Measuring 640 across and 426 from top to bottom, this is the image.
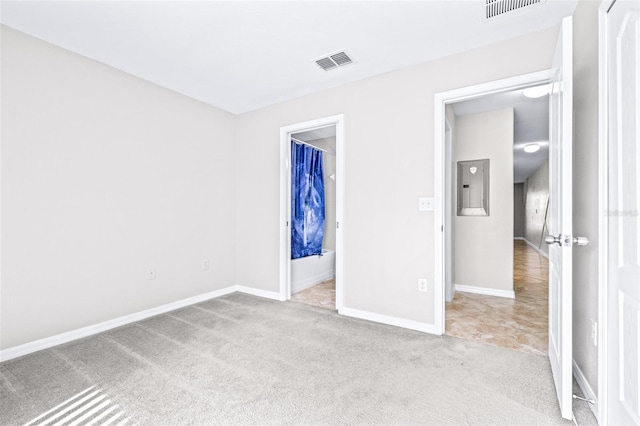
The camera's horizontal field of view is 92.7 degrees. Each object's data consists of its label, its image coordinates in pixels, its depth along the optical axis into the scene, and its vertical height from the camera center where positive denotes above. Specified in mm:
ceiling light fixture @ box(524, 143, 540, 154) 5684 +1242
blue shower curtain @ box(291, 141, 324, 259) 4297 +186
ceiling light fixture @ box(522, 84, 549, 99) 3052 +1261
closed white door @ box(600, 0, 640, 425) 1127 -12
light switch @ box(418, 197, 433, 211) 2637 +76
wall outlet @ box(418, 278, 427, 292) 2670 -631
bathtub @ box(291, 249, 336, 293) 4031 -821
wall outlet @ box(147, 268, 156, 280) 3051 -608
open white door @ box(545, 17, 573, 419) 1477 -43
